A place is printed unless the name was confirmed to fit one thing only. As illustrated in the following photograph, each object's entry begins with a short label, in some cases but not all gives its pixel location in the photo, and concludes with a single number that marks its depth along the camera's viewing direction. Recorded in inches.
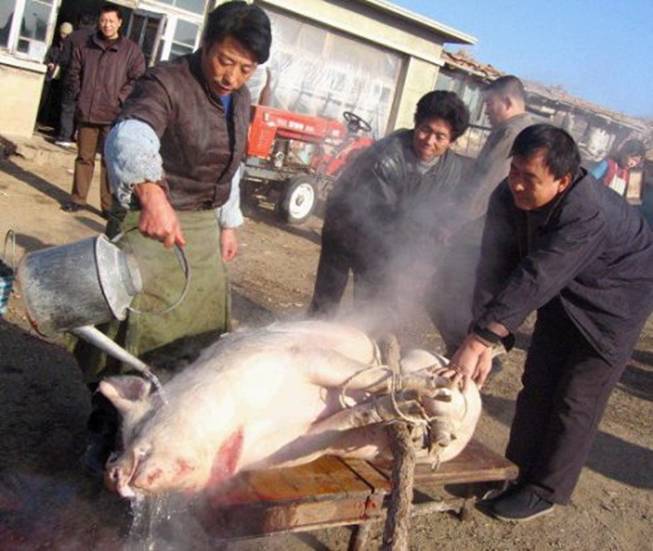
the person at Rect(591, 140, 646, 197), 332.5
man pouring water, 100.8
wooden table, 95.8
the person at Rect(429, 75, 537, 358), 191.8
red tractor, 386.9
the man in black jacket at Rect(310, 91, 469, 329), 166.1
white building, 416.8
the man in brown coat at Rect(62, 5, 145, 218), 317.1
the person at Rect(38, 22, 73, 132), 446.6
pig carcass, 92.6
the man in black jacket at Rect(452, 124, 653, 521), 122.7
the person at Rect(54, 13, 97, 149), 438.2
